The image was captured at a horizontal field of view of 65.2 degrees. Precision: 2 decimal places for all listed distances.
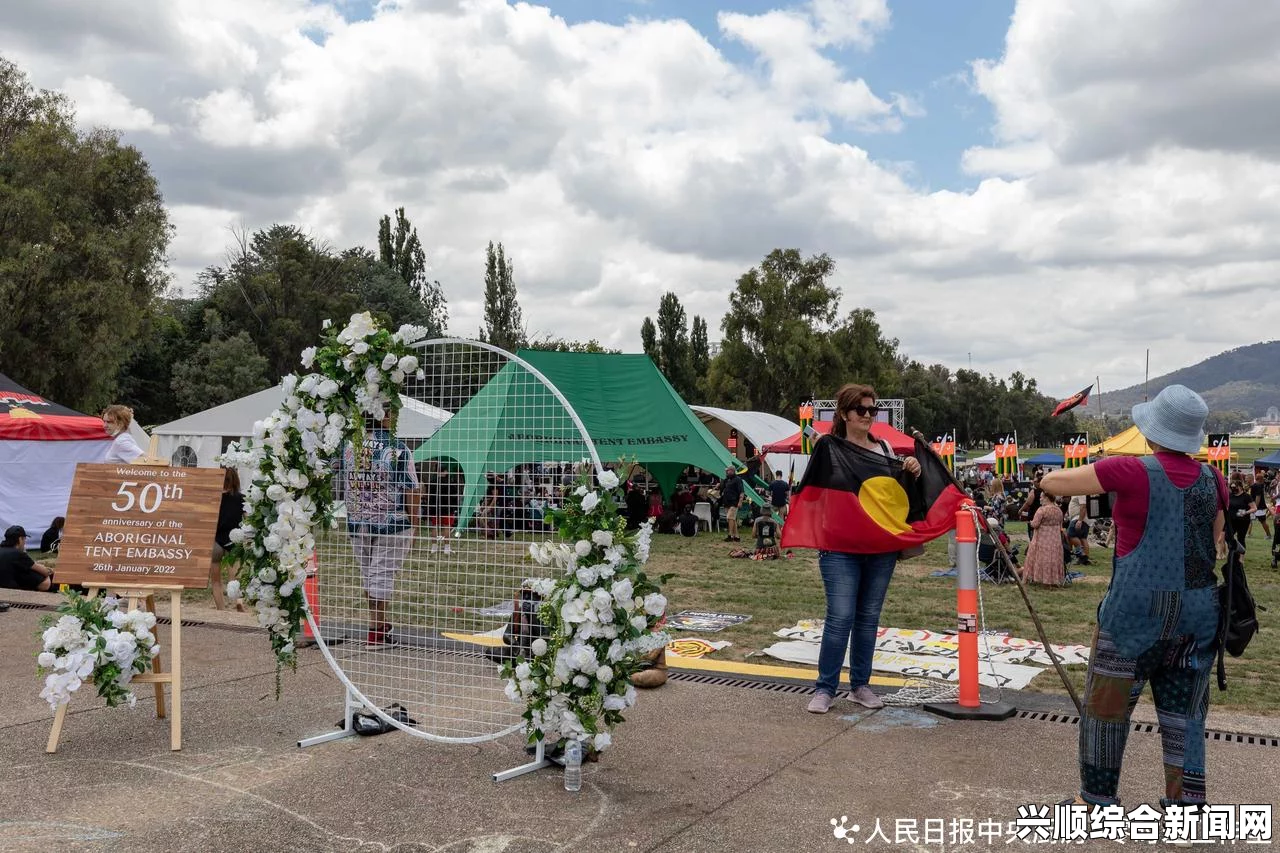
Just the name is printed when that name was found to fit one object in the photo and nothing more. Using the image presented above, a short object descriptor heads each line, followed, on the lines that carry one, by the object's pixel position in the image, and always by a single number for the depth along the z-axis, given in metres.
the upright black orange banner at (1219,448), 24.55
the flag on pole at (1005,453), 33.84
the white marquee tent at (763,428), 31.30
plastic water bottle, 4.32
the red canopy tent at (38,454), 15.44
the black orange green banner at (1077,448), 28.03
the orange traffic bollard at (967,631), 5.57
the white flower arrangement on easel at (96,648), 4.96
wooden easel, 4.94
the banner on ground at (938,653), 6.84
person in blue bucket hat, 3.61
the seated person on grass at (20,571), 10.10
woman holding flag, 5.64
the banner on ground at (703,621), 8.81
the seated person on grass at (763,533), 16.19
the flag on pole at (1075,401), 30.39
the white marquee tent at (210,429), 21.00
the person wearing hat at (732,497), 19.33
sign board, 5.37
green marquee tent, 17.92
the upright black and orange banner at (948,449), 30.61
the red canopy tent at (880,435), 14.27
